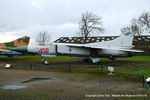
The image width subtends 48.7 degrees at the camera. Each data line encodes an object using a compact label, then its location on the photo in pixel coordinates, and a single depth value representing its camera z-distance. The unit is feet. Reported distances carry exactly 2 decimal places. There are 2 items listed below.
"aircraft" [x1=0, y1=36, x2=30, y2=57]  77.91
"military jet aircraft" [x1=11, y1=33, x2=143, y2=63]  59.67
